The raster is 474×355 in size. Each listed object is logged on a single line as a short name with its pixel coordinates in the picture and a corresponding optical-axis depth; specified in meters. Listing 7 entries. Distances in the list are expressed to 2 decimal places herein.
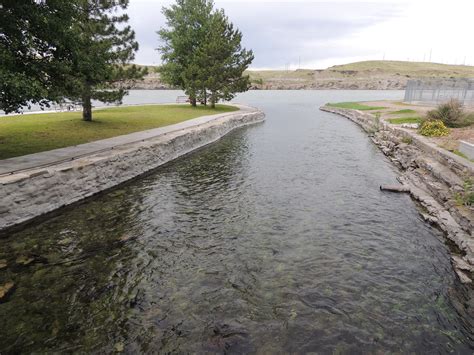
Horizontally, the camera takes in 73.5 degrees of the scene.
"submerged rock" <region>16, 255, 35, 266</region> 9.16
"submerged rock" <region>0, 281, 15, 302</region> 7.65
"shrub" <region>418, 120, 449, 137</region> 22.37
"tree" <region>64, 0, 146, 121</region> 23.38
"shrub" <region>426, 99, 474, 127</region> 25.22
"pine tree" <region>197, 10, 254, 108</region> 42.88
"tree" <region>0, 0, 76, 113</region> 12.13
